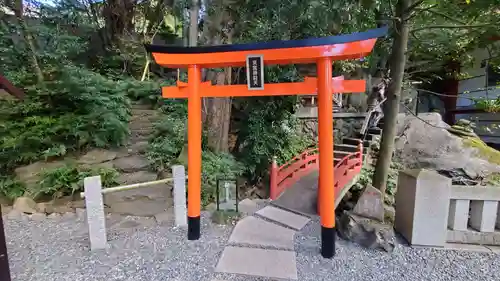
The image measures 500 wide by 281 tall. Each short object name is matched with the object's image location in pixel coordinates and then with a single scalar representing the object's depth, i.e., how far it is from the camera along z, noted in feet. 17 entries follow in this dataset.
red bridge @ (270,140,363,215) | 14.94
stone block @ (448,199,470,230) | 9.95
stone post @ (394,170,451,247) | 9.67
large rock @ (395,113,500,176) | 20.47
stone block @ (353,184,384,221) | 10.32
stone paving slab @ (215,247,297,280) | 8.60
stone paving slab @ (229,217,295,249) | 10.57
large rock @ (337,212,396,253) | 9.88
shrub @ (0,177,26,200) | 13.70
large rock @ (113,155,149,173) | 15.78
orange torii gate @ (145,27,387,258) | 9.05
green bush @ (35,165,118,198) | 13.56
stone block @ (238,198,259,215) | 13.92
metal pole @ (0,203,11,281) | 6.97
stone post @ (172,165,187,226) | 11.79
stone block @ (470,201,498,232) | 9.87
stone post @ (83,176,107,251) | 9.68
